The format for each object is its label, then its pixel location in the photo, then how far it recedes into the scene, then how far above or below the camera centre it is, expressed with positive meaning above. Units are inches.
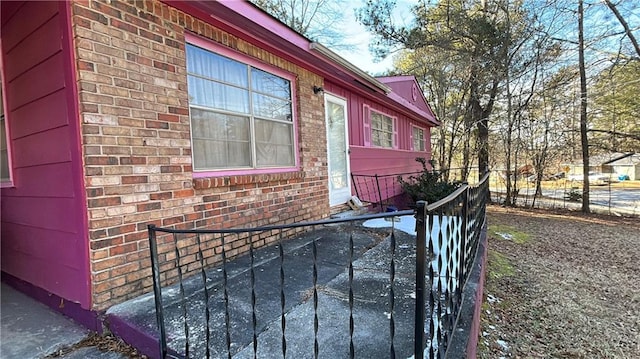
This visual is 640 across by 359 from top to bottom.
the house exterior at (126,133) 85.1 +14.1
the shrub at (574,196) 460.1 -57.8
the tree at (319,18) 534.9 +259.5
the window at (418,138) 445.1 +36.7
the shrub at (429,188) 280.4 -22.9
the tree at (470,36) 406.9 +171.0
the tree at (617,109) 368.2 +56.9
